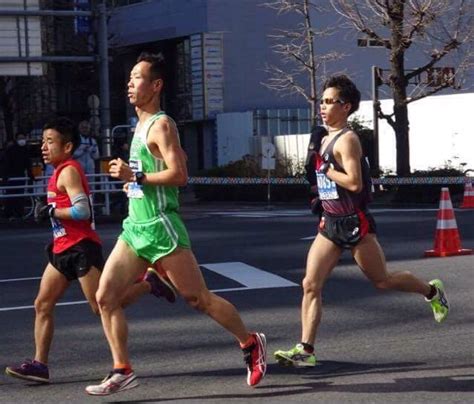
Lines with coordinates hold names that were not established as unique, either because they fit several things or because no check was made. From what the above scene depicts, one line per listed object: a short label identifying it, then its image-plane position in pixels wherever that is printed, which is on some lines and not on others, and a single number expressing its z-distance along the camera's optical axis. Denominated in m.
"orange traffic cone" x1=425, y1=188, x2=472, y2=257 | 14.30
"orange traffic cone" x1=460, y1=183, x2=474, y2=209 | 25.00
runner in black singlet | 7.65
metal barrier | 23.17
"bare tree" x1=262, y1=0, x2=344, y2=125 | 39.31
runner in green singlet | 7.01
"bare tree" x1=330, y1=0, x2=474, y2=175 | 31.94
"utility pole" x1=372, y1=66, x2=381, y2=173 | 32.62
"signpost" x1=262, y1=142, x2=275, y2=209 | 31.80
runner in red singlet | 7.52
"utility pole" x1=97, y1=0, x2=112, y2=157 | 26.05
